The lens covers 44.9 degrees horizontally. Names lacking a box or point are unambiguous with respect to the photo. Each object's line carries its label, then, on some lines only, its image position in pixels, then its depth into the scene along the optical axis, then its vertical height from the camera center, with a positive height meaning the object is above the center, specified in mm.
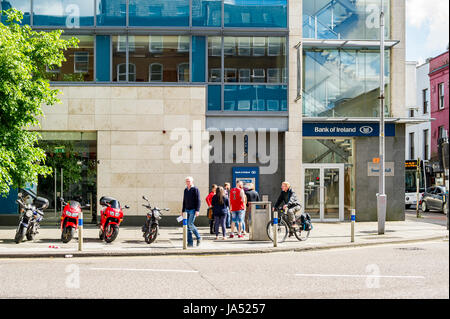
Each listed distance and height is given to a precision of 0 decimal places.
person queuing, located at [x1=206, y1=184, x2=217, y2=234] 18047 -1426
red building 40719 +5302
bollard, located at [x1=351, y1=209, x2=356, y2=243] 15343 -1849
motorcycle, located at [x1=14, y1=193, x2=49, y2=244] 14781 -1370
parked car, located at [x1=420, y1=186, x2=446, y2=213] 32312 -1792
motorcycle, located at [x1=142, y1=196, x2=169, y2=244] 14894 -1630
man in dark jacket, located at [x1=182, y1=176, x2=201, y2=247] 14327 -922
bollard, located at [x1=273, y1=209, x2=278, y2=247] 14133 -1520
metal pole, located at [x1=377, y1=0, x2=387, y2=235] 17672 -408
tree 14430 +2052
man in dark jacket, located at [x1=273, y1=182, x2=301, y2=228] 15781 -965
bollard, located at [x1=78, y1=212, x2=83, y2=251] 13312 -1530
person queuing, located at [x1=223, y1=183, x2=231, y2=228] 18469 -921
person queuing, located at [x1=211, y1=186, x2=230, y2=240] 15891 -1172
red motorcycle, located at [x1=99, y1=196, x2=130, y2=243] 14906 -1417
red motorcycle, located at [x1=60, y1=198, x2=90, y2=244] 14625 -1391
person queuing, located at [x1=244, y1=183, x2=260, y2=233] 17609 -869
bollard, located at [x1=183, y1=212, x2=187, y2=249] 13617 -1628
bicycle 15797 -1618
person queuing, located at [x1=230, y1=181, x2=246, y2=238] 16438 -1153
